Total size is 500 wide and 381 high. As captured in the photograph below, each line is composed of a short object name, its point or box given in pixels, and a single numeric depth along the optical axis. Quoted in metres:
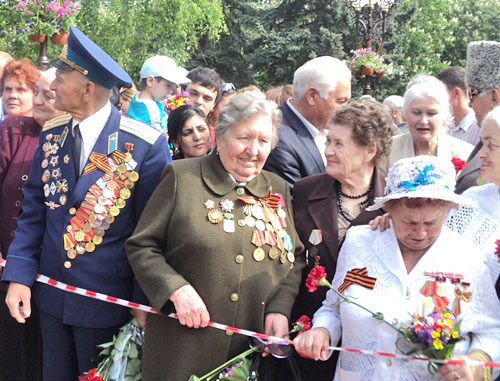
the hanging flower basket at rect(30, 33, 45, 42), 11.48
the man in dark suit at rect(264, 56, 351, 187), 4.39
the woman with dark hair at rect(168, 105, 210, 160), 5.19
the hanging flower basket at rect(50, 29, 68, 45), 11.89
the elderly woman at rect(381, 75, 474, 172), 4.98
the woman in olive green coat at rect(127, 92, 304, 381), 3.31
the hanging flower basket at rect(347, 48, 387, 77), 14.27
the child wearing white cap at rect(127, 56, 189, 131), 6.78
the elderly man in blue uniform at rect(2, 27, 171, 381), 3.70
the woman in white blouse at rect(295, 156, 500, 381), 2.85
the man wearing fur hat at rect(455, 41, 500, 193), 4.61
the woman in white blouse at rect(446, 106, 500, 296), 3.22
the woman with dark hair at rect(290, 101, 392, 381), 3.68
